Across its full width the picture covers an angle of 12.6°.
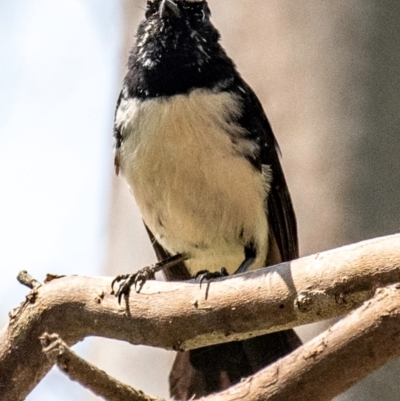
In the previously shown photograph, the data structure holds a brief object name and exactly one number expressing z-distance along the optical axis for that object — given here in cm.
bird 657
